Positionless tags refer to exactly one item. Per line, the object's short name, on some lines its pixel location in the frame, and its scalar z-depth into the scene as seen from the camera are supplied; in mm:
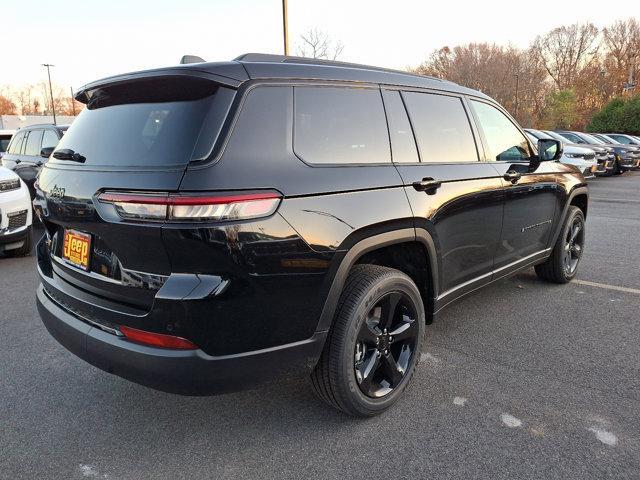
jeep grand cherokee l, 1970
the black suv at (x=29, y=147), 8178
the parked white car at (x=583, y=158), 14598
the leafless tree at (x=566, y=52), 64375
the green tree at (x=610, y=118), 34000
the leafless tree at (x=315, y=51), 23525
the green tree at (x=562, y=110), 49312
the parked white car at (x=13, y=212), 5801
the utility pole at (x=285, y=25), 13398
